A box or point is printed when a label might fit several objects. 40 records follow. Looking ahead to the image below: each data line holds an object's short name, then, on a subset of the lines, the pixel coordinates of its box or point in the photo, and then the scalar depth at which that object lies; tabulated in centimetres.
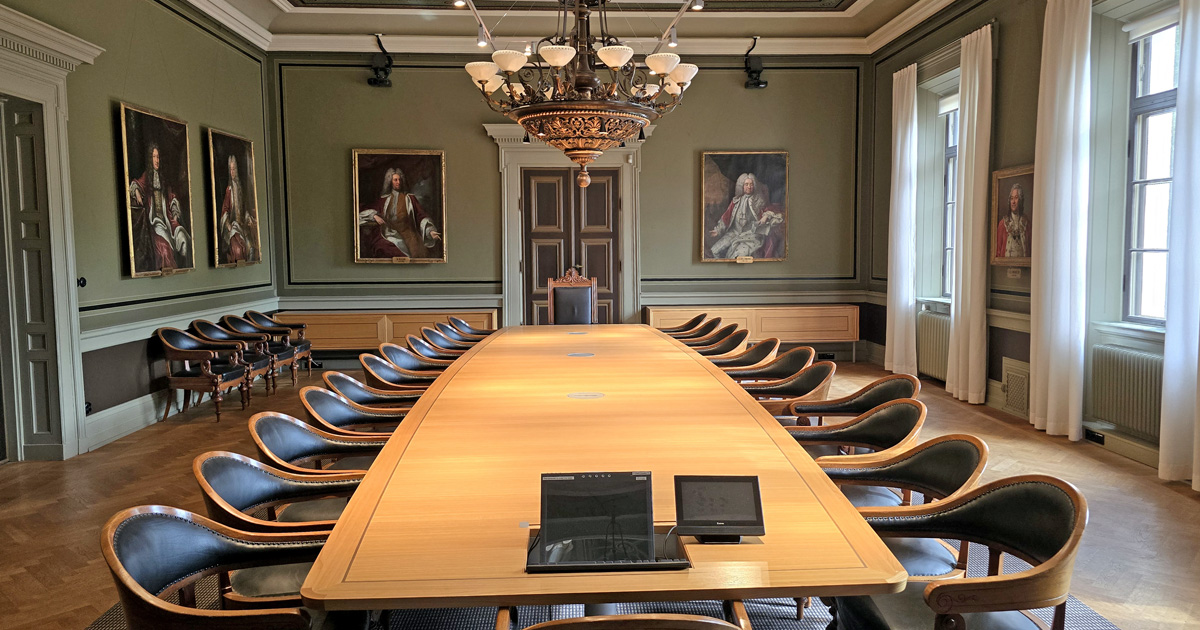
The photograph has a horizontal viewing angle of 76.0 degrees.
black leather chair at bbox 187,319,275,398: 644
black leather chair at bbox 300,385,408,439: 314
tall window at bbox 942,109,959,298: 749
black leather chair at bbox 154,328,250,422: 594
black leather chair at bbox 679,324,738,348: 553
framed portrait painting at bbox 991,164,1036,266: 579
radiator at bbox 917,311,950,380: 718
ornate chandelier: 393
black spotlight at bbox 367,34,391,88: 838
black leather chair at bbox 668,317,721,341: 606
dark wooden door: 877
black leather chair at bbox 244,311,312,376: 748
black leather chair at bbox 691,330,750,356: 517
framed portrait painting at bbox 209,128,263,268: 704
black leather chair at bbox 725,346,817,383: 429
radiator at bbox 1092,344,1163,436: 468
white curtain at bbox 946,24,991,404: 627
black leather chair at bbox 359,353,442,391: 399
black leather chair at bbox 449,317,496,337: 632
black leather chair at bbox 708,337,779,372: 464
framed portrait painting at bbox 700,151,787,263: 883
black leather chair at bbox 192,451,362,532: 202
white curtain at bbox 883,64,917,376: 766
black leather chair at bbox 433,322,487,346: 591
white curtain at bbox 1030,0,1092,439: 518
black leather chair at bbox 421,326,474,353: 541
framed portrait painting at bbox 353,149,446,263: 854
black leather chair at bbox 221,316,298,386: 704
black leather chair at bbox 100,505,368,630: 154
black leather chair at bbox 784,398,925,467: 287
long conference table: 145
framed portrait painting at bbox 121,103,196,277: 575
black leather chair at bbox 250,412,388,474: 263
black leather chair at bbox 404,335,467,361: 503
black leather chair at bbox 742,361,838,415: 372
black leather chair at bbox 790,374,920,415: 334
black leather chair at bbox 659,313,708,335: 641
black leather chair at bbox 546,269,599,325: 674
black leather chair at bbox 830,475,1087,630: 158
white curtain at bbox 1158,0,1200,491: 427
